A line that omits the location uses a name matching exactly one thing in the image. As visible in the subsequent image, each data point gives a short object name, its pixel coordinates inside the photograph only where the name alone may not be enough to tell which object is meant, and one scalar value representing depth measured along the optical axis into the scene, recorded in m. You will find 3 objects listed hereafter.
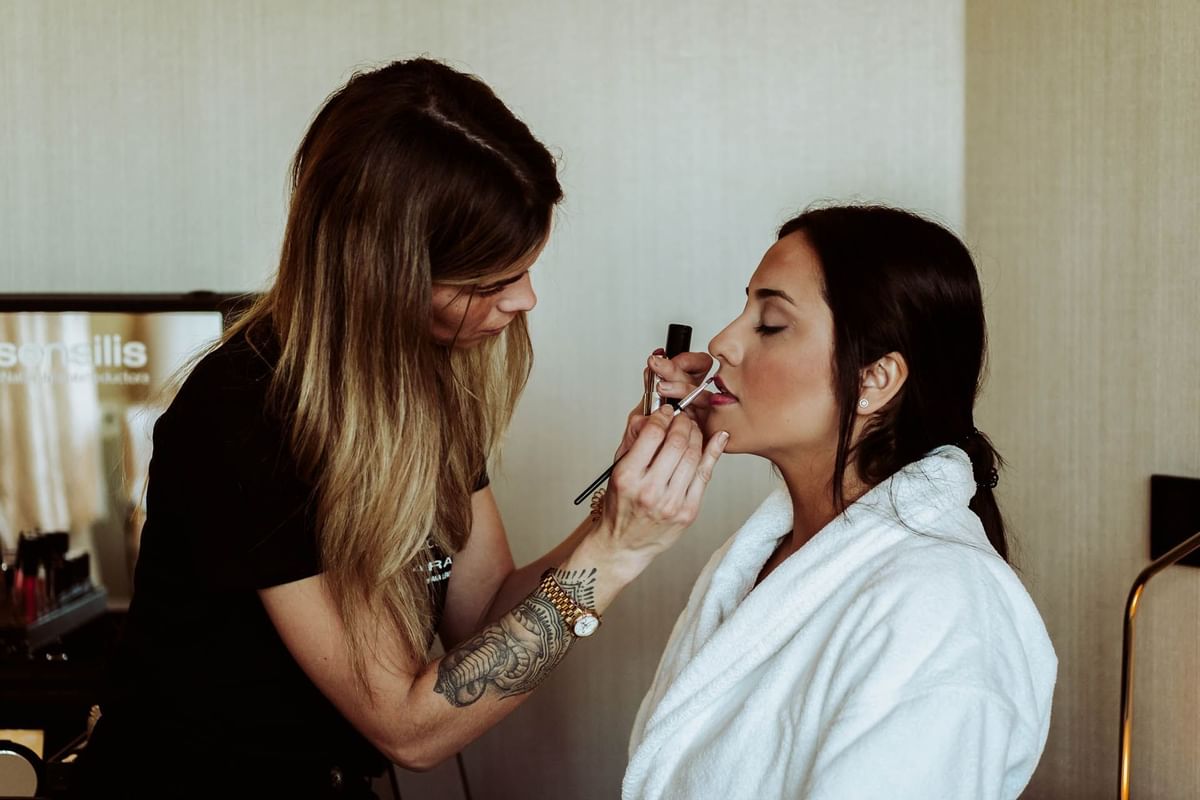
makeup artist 1.09
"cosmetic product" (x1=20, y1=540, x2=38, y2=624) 1.88
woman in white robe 0.98
